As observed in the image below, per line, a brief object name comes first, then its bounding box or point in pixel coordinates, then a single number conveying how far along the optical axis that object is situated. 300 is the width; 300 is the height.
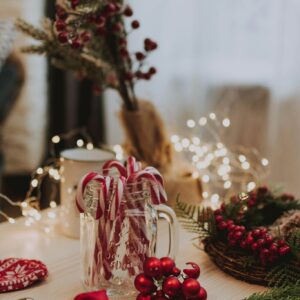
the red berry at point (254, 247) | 0.79
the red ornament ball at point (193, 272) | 0.75
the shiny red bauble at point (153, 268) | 0.73
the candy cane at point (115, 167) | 0.84
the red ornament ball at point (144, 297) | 0.73
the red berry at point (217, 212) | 0.86
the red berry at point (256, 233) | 0.80
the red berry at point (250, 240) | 0.80
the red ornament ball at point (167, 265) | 0.74
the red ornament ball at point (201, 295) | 0.73
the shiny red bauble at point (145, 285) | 0.73
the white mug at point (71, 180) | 0.93
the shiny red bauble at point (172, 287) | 0.72
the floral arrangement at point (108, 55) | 0.94
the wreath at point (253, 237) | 0.78
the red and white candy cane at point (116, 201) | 0.76
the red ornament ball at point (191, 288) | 0.72
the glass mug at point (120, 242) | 0.77
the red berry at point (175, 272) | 0.74
